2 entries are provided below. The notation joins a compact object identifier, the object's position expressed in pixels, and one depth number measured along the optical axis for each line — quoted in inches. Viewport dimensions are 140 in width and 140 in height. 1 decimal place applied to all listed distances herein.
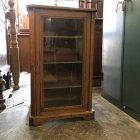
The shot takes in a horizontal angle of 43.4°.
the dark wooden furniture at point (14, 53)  99.3
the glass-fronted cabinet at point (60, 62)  54.1
